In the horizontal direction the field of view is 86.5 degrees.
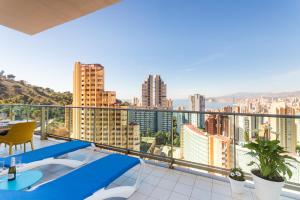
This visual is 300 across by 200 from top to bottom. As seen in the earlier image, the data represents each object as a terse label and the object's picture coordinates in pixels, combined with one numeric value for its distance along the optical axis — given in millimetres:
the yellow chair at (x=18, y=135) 3617
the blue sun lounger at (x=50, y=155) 2465
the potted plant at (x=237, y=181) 2266
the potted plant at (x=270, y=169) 2041
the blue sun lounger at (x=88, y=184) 1470
